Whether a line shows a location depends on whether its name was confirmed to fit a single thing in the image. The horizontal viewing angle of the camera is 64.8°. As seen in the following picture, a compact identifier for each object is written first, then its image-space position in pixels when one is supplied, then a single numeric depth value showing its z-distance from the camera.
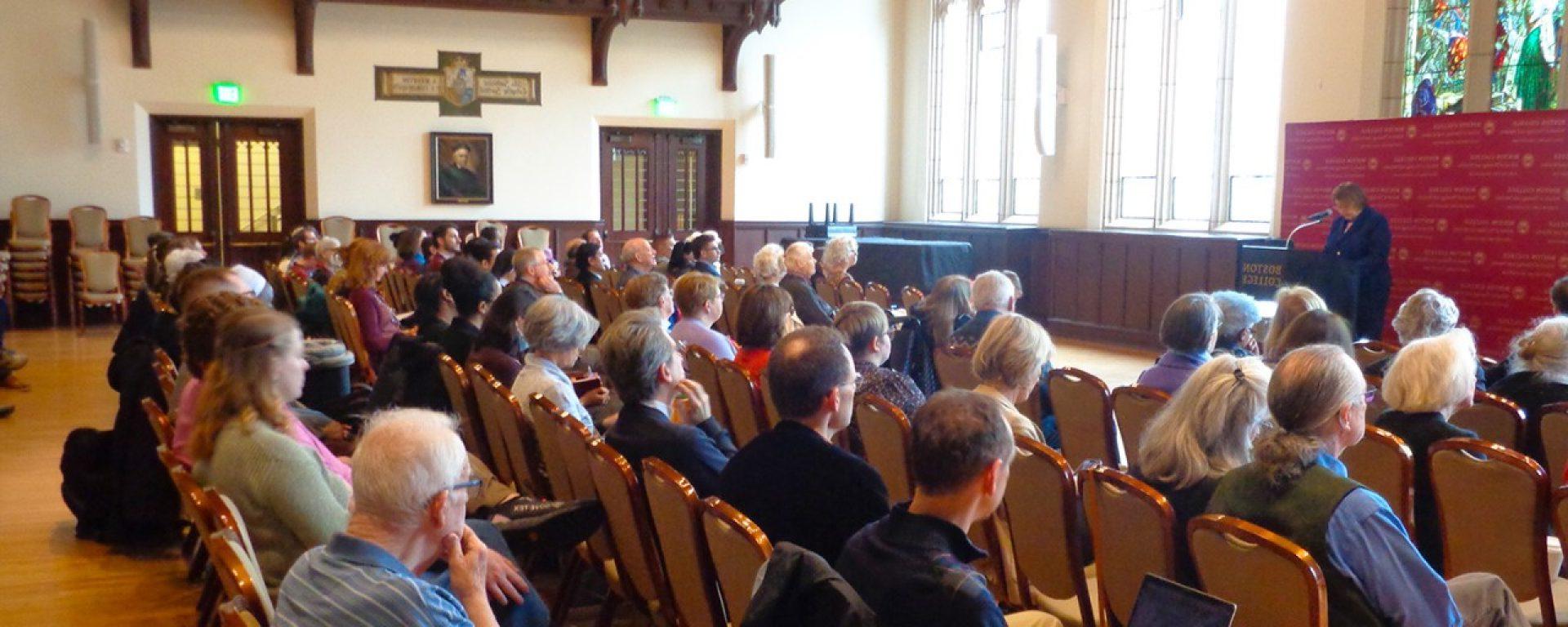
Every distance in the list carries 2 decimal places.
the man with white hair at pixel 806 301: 6.70
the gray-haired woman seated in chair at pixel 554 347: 4.04
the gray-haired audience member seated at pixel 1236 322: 4.99
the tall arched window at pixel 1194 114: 11.16
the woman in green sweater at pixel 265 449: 2.78
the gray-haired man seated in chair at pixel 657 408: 3.20
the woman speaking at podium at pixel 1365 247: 8.51
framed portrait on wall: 14.09
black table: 11.81
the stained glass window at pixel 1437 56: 9.21
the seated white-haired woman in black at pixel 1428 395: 3.29
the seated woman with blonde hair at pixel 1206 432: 2.76
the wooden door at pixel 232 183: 13.34
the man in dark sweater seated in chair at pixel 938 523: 1.90
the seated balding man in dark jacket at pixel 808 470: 2.71
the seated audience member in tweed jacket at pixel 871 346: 4.09
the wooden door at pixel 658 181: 15.25
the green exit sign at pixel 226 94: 13.17
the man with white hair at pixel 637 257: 8.66
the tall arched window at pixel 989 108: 13.77
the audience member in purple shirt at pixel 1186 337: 4.38
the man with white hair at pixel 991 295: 5.70
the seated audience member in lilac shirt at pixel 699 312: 5.37
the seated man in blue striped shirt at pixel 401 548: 1.94
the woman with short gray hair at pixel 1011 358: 3.59
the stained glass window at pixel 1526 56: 8.62
